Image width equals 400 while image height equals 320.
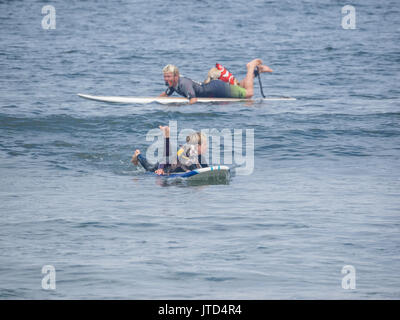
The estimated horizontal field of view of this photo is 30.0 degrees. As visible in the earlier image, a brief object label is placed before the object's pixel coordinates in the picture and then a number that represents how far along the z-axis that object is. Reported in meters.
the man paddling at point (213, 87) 20.80
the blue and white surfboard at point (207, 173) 13.77
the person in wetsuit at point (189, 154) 14.08
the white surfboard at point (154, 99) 22.06
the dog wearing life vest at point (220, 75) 21.67
